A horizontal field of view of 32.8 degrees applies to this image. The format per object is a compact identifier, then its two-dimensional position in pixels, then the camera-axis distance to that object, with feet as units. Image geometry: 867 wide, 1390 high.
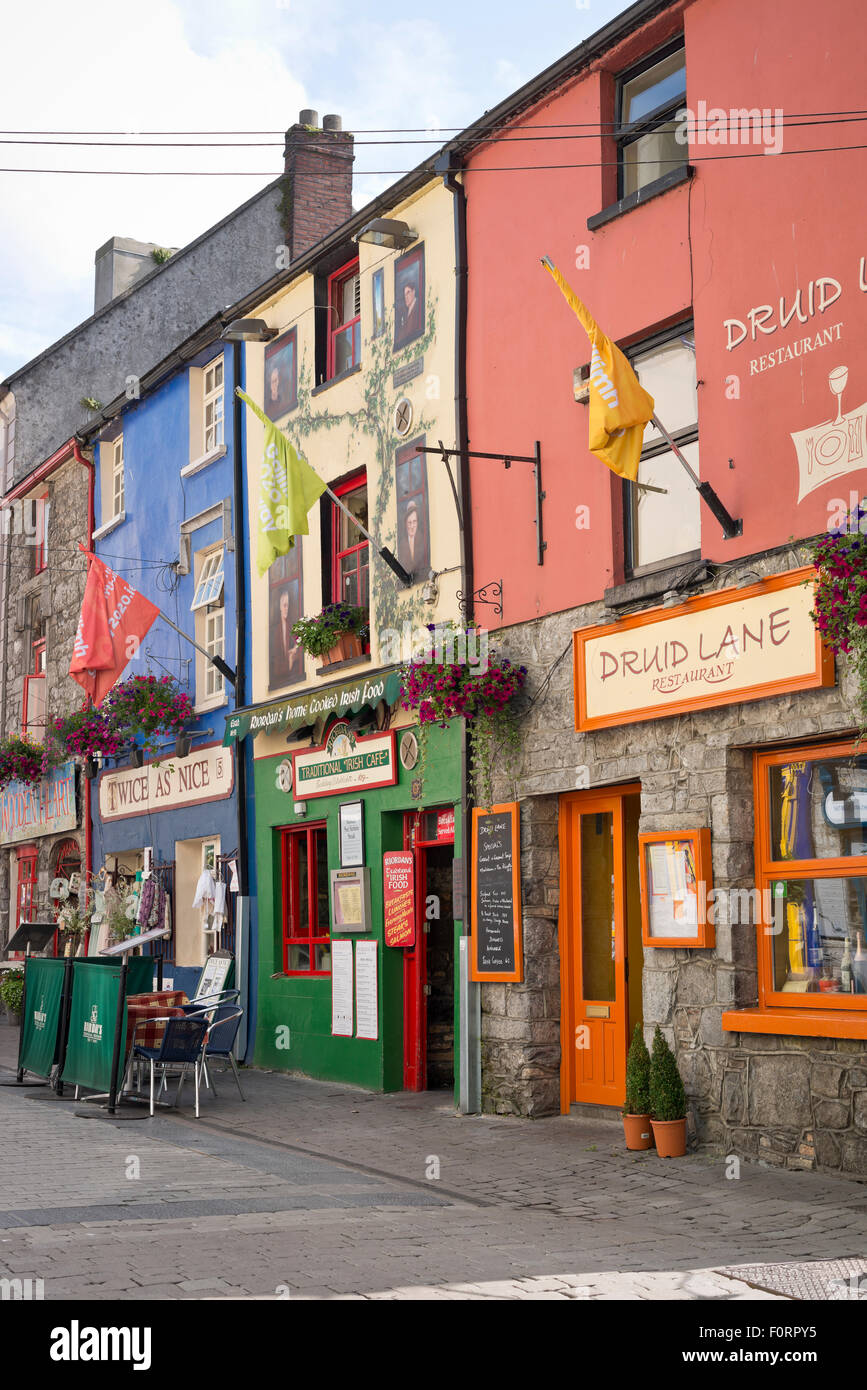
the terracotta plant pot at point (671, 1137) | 30.86
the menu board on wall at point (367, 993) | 44.93
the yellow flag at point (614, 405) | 31.65
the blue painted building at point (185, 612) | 56.39
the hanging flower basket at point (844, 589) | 26.30
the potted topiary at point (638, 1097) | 31.55
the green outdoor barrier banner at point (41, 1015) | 44.16
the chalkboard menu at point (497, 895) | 38.14
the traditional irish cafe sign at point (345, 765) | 45.14
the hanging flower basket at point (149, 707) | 58.49
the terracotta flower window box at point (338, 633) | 47.60
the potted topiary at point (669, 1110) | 30.89
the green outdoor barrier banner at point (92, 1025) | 39.83
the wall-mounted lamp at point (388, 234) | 44.93
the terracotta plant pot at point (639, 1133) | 31.68
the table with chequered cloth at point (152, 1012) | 41.16
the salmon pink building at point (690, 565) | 29.68
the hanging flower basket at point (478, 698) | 37.83
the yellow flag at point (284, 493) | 43.86
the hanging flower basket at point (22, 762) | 74.54
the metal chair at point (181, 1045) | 39.04
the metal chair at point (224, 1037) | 41.24
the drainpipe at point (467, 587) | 39.09
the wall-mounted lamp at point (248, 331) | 54.29
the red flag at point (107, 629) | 55.01
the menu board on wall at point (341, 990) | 46.37
